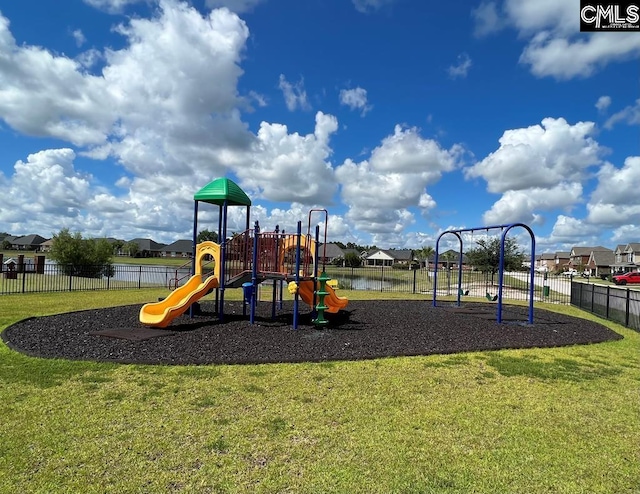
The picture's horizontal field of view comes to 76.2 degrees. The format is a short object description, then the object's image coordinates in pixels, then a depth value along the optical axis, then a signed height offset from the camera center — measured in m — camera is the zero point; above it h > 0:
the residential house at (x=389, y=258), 94.42 -0.25
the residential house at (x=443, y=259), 68.59 -0.11
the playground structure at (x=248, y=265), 9.81 -0.29
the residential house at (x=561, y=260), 106.91 +0.31
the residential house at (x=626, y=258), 69.44 +0.83
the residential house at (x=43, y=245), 111.14 +0.83
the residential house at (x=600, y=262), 77.88 +0.02
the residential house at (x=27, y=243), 115.33 +1.19
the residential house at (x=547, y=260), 114.19 +0.17
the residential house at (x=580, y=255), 93.00 +1.50
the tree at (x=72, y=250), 33.25 -0.07
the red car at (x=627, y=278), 40.71 -1.55
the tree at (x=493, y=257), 31.61 +0.23
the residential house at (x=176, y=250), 115.56 +0.35
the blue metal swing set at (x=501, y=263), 11.20 -0.10
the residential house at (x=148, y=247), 112.51 +1.03
